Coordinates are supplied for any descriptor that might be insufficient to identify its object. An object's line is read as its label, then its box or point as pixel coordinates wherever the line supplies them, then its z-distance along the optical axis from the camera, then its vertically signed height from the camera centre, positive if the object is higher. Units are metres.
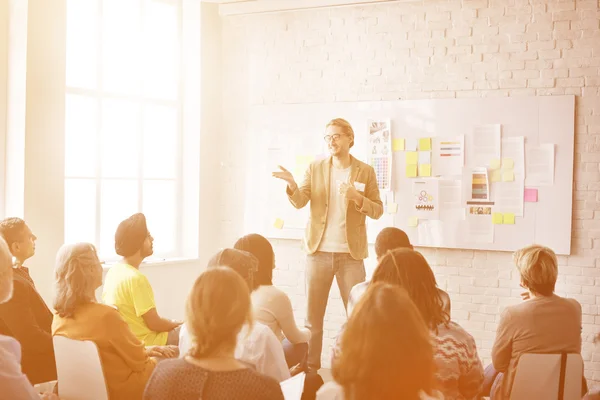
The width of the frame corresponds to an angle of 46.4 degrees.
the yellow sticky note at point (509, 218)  5.52 -0.22
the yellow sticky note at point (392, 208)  5.95 -0.17
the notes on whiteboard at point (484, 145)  5.57 +0.36
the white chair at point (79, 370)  2.85 -0.78
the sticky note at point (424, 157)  5.82 +0.26
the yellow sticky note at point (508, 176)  5.52 +0.11
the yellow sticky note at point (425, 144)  5.81 +0.37
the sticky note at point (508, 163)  5.52 +0.21
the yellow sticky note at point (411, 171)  5.87 +0.14
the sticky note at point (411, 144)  5.88 +0.37
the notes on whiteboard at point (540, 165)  5.39 +0.20
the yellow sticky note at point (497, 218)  5.55 -0.23
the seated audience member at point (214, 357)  2.03 -0.52
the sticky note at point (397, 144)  5.93 +0.37
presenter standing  5.03 -0.29
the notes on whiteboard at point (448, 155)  5.71 +0.27
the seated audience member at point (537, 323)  3.15 -0.60
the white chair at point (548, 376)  2.93 -0.78
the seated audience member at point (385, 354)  1.71 -0.41
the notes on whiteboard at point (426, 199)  5.79 -0.09
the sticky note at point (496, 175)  5.57 +0.12
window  5.71 +0.55
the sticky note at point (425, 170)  5.82 +0.15
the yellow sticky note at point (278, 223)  6.48 -0.35
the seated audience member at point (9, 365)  2.41 -0.64
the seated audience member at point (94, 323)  2.94 -0.59
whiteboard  5.36 +0.37
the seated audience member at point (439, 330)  2.50 -0.52
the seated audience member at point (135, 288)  3.71 -0.56
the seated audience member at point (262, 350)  2.81 -0.67
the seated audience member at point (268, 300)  3.51 -0.57
